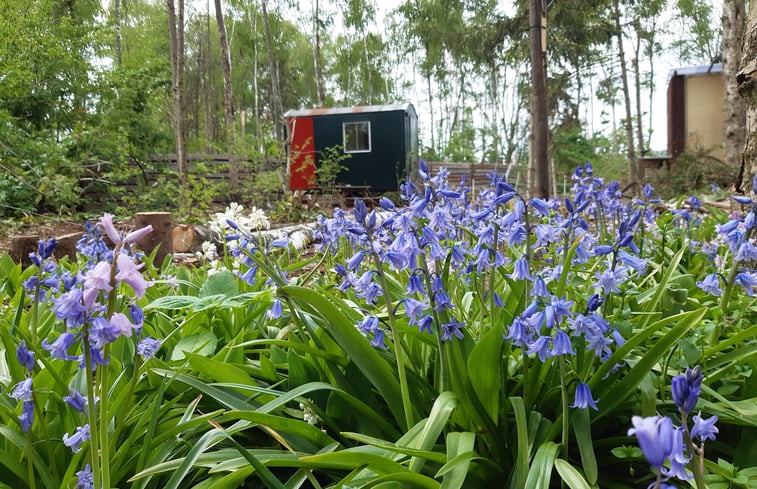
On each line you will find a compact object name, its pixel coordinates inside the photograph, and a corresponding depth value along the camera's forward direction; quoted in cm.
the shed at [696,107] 1411
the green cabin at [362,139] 1480
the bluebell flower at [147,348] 115
